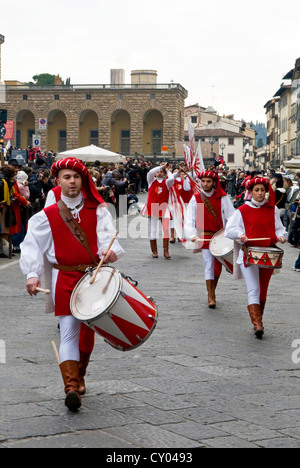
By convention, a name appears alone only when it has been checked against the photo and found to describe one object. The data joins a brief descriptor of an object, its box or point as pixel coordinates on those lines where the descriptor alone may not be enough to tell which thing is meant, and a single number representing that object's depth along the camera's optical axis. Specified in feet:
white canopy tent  99.75
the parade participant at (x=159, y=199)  49.11
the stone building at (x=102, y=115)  253.24
